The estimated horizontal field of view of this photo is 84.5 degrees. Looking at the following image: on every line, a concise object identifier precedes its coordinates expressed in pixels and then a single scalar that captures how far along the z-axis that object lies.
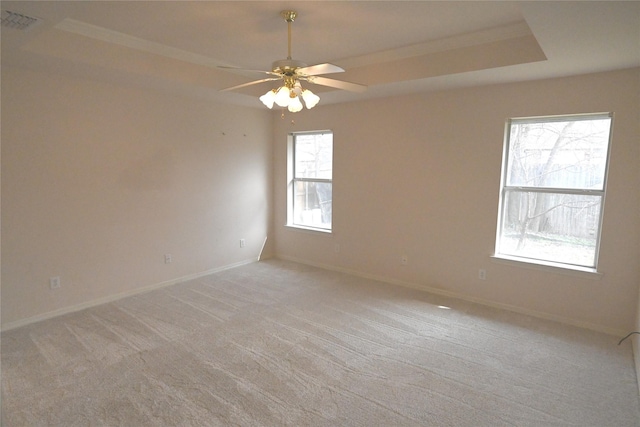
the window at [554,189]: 3.28
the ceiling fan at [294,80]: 2.34
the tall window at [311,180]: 5.18
